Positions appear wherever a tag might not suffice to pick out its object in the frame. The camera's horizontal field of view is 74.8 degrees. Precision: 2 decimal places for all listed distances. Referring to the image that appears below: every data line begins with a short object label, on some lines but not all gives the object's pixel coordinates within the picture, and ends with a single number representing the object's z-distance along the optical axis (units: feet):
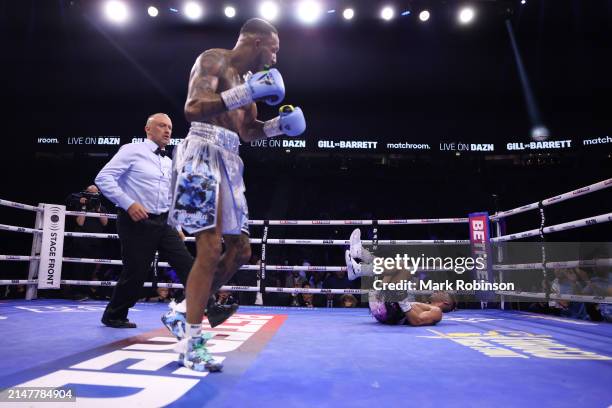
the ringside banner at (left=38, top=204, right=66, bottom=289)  15.49
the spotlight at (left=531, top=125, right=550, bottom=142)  36.14
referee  8.55
